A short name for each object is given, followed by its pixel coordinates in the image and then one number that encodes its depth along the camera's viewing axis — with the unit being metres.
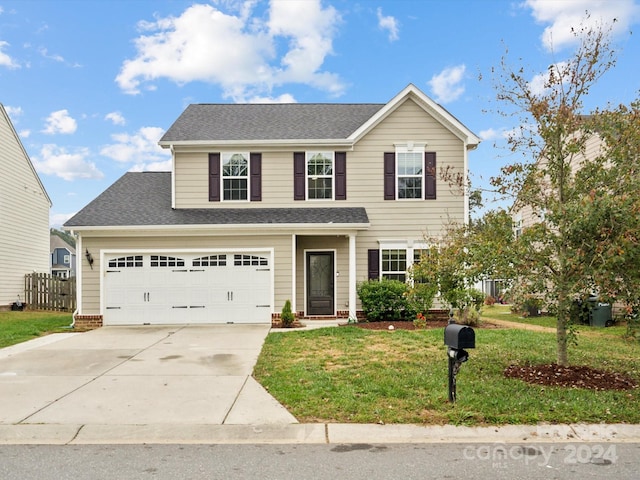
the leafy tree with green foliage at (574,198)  6.32
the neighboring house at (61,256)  48.94
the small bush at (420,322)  13.39
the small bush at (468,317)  14.51
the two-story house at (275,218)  15.16
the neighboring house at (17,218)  21.48
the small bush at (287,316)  14.24
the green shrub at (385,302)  14.92
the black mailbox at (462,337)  5.80
